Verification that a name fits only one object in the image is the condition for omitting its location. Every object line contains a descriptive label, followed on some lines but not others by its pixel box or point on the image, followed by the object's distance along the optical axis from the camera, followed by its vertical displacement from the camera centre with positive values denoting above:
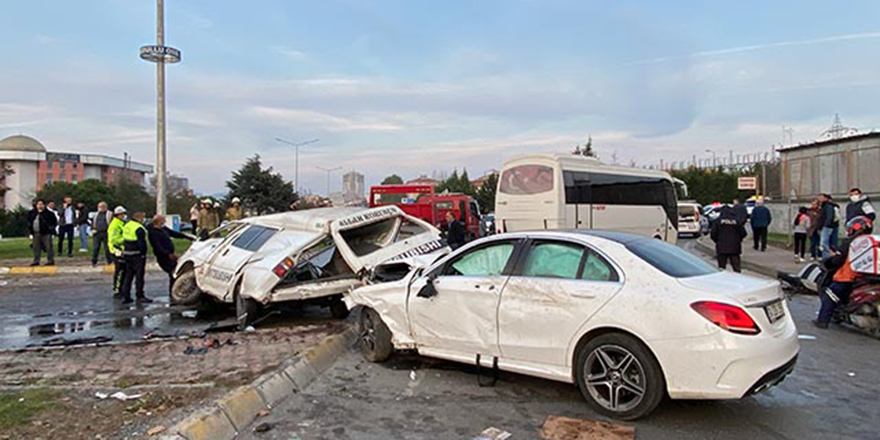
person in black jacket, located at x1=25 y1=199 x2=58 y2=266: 15.23 -0.02
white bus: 17.28 +0.82
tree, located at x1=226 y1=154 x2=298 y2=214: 53.50 +3.17
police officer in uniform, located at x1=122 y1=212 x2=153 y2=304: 11.07 -0.48
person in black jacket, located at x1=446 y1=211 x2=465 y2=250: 15.56 -0.27
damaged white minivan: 8.23 -0.43
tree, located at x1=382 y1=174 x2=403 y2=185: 106.00 +8.05
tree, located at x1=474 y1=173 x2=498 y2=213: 71.19 +3.57
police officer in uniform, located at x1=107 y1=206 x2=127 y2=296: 11.50 -0.32
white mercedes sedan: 4.39 -0.77
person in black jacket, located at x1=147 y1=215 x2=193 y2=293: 11.25 -0.37
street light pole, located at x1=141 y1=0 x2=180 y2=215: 19.25 +4.94
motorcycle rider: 7.98 -0.70
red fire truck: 26.64 +0.92
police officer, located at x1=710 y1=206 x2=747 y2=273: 12.25 -0.27
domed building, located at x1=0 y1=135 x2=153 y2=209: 109.56 +11.99
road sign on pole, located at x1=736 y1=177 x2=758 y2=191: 22.09 +1.43
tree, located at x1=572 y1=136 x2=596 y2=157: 42.69 +5.19
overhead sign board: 19.17 +5.44
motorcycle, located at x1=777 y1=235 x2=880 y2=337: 7.64 -0.88
